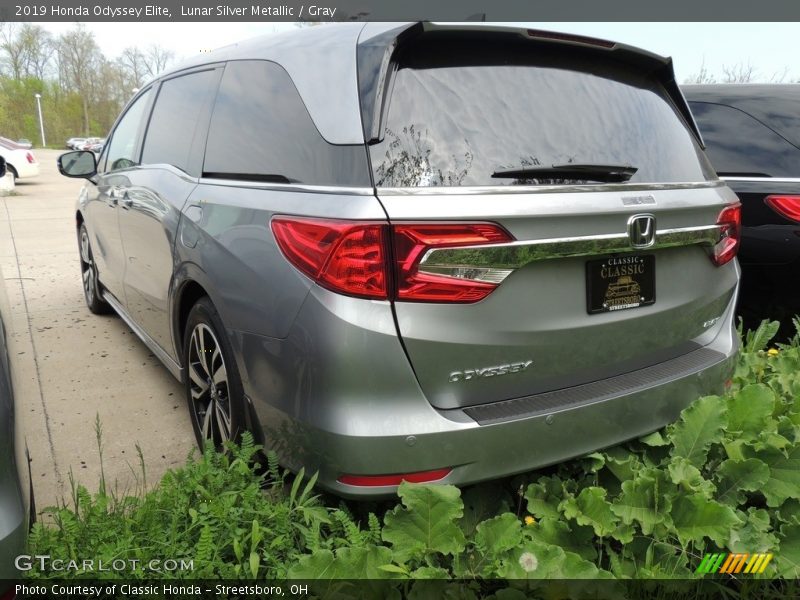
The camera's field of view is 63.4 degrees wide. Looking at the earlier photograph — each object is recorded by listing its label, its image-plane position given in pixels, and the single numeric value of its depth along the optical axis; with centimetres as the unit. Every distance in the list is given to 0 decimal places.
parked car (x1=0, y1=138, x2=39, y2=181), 1697
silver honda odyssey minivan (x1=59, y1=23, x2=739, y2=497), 179
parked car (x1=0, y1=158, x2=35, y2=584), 142
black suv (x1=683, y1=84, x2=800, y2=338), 352
